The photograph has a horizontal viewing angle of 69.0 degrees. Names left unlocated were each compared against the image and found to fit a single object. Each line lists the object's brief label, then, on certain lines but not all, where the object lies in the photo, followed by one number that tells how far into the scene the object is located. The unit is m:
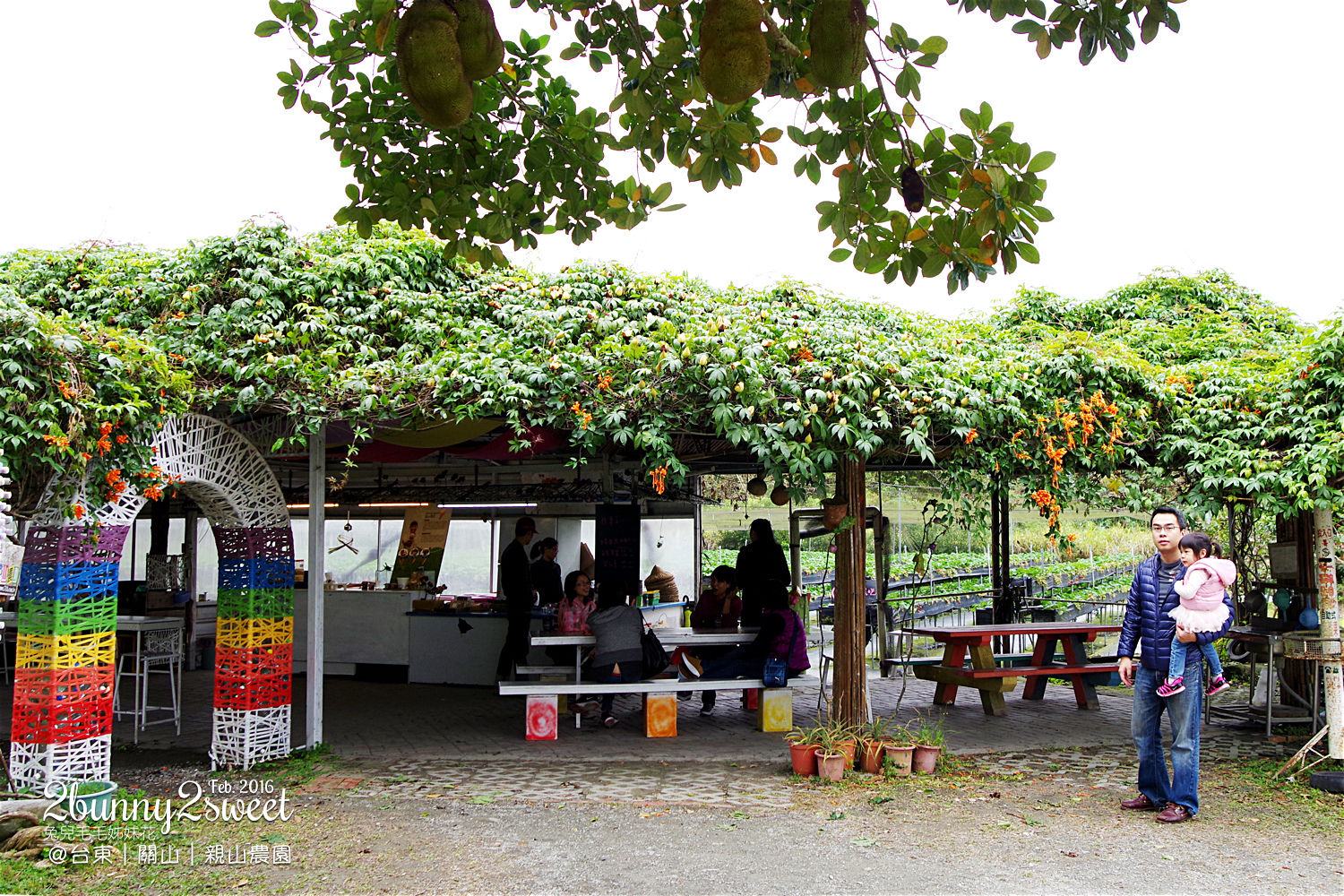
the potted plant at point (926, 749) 6.45
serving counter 10.55
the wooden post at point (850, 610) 6.85
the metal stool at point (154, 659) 7.71
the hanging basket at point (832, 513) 6.97
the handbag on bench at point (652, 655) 7.84
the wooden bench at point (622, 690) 7.57
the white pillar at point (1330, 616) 6.34
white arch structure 5.34
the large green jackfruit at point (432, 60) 2.05
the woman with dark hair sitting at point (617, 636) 7.57
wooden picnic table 8.73
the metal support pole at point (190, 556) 12.32
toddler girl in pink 5.07
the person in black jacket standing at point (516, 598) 9.38
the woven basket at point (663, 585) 12.49
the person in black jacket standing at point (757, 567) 8.49
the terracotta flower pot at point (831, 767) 6.26
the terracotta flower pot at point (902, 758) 6.41
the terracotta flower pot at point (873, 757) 6.39
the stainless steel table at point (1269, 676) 7.28
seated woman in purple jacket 7.80
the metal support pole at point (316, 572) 7.13
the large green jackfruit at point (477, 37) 2.14
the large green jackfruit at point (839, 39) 2.17
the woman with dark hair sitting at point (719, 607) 8.83
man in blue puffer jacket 5.20
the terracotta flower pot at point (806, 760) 6.38
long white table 7.86
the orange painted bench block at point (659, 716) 7.78
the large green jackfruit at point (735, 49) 2.09
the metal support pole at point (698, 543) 13.53
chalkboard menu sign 10.94
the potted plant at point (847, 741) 6.41
